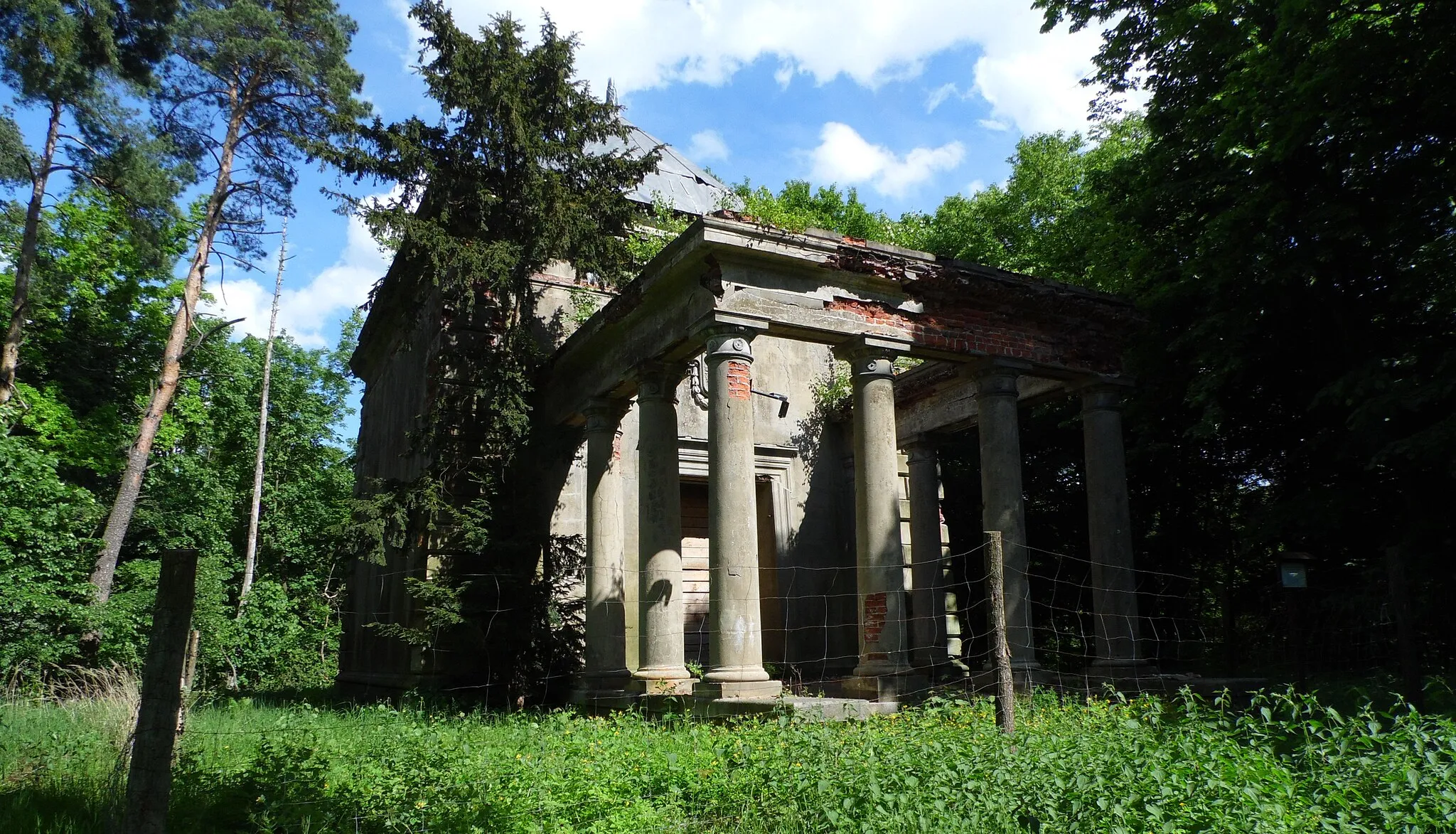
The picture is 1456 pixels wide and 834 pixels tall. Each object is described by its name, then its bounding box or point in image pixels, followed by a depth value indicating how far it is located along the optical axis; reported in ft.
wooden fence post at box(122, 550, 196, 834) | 15.33
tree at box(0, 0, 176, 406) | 57.16
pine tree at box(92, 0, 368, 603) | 59.52
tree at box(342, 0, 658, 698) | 42.29
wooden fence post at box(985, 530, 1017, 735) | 22.27
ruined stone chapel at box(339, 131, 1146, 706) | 34.09
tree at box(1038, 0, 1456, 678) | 32.37
